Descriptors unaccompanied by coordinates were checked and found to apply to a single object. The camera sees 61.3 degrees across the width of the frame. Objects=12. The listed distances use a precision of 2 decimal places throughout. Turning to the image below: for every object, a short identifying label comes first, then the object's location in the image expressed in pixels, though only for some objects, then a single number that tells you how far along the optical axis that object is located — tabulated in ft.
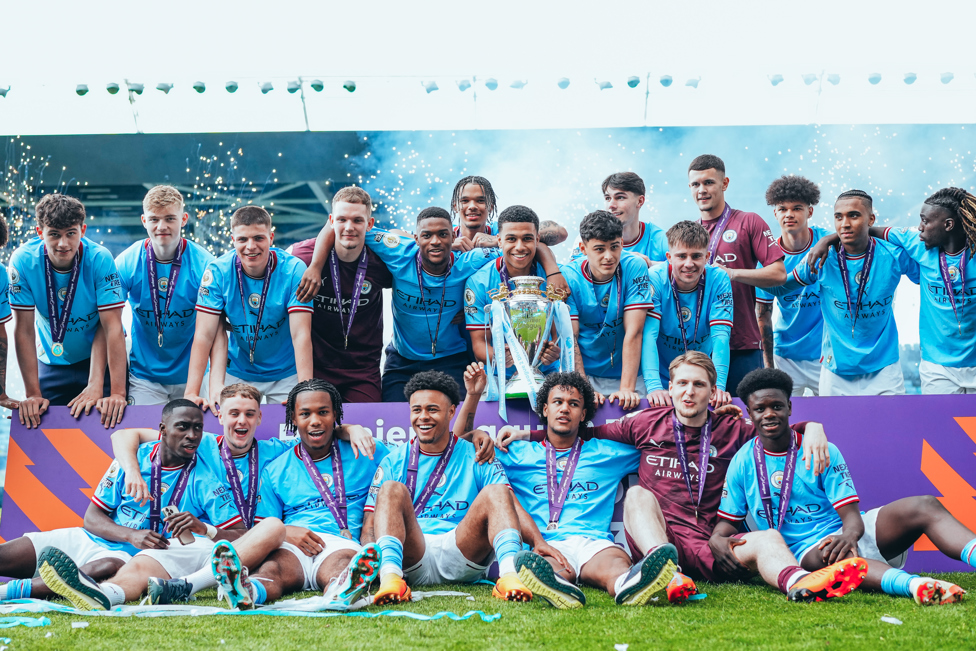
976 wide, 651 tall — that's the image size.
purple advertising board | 14.99
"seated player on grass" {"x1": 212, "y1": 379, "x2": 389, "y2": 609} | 12.39
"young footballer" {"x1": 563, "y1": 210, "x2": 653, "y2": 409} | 16.58
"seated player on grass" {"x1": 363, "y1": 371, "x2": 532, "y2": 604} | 11.59
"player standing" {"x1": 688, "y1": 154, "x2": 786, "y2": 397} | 18.56
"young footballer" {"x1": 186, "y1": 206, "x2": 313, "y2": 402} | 16.60
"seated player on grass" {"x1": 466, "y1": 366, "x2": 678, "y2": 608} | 12.67
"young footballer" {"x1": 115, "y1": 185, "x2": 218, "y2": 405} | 17.97
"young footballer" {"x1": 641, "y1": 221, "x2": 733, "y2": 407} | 16.85
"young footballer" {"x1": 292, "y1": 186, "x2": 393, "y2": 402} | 17.44
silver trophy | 15.42
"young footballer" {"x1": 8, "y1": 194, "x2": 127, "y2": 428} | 16.17
